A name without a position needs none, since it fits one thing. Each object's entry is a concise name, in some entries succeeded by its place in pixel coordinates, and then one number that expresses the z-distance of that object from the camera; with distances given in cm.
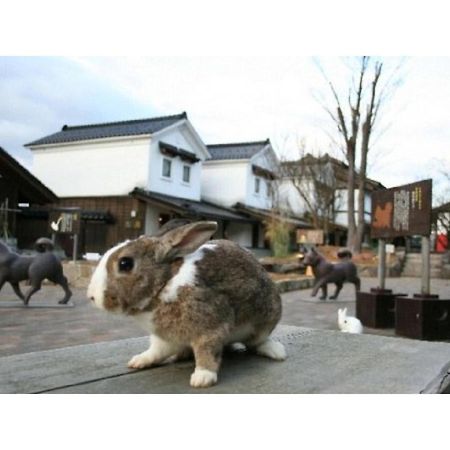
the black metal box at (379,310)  303
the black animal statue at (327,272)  414
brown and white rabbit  85
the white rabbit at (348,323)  210
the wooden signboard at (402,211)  219
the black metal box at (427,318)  257
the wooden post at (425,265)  246
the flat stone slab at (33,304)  321
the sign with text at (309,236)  370
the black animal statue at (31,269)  301
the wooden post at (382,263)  306
